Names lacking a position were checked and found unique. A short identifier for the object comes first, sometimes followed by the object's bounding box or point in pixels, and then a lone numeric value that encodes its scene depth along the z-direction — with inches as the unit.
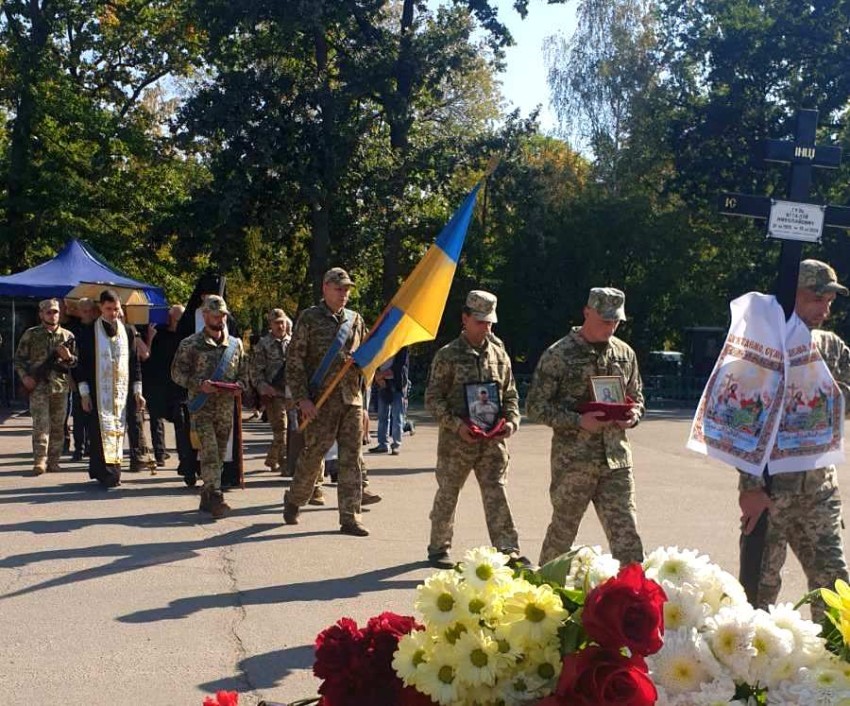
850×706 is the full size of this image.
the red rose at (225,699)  84.1
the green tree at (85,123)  1114.1
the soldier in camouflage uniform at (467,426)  289.4
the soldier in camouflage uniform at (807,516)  200.4
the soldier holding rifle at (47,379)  481.4
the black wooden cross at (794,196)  199.1
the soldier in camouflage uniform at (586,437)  240.4
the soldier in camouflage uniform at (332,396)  335.0
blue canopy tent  730.2
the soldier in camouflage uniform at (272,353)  472.7
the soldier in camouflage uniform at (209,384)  373.1
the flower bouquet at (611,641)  71.2
